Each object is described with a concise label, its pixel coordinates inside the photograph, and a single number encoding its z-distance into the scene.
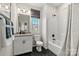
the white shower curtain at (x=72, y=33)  1.37
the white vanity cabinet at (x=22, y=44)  1.44
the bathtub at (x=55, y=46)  1.52
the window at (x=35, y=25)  1.47
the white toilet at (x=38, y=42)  1.47
